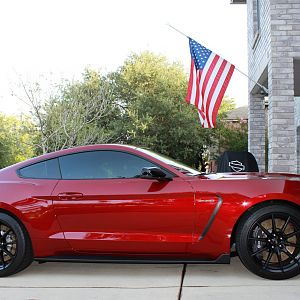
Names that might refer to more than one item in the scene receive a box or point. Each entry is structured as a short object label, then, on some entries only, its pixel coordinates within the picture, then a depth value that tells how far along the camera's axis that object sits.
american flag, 9.58
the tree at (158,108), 32.56
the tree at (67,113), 26.88
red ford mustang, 4.75
